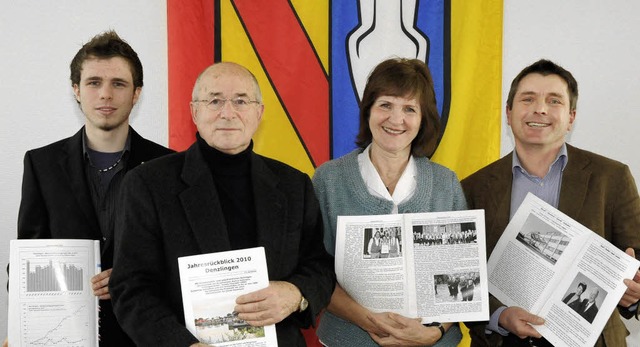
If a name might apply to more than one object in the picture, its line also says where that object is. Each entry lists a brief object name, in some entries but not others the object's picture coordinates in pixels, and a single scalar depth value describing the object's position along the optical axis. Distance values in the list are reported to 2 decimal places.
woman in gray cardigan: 2.32
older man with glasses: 1.79
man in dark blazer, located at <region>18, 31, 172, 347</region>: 2.24
